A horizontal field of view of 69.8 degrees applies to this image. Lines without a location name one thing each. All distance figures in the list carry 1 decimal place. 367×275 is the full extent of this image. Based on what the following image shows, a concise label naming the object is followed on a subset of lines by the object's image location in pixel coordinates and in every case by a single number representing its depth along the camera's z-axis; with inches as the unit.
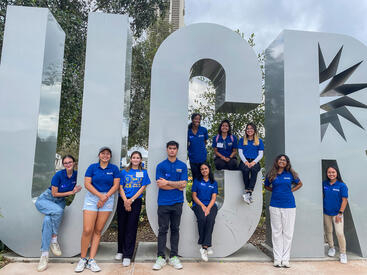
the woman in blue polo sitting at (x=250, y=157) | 167.2
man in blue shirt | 154.1
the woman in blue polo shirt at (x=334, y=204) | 174.6
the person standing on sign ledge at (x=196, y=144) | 174.6
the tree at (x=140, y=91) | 393.1
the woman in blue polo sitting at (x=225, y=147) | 175.8
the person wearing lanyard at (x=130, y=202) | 154.6
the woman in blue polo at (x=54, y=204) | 148.4
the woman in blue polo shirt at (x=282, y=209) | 162.9
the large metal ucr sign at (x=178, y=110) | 164.6
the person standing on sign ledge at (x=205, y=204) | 156.7
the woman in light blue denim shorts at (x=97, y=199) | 148.6
